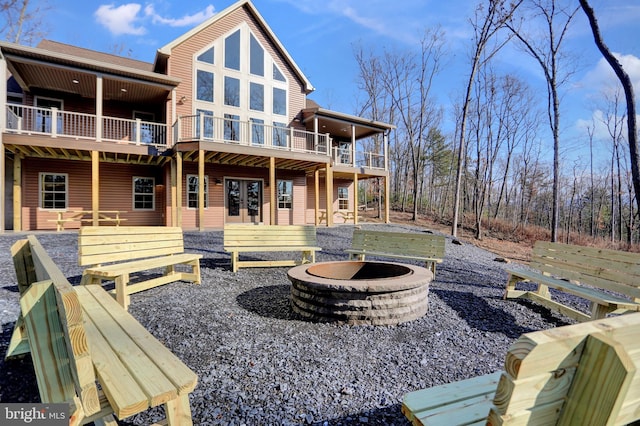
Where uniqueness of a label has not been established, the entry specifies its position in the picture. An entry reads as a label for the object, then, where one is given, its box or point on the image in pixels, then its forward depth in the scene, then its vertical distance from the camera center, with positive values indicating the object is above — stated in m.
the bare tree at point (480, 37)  13.42 +7.60
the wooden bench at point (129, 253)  4.18 -0.69
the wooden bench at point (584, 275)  3.73 -0.87
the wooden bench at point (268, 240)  6.60 -0.68
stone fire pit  3.80 -1.08
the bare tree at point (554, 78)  13.78 +5.88
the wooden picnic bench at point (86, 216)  12.88 -0.39
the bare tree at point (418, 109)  27.12 +9.37
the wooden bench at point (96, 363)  1.48 -0.87
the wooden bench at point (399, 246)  6.18 -0.74
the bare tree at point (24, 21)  20.06 +11.80
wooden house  11.80 +3.02
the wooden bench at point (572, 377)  0.96 -0.51
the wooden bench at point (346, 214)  19.52 -0.34
